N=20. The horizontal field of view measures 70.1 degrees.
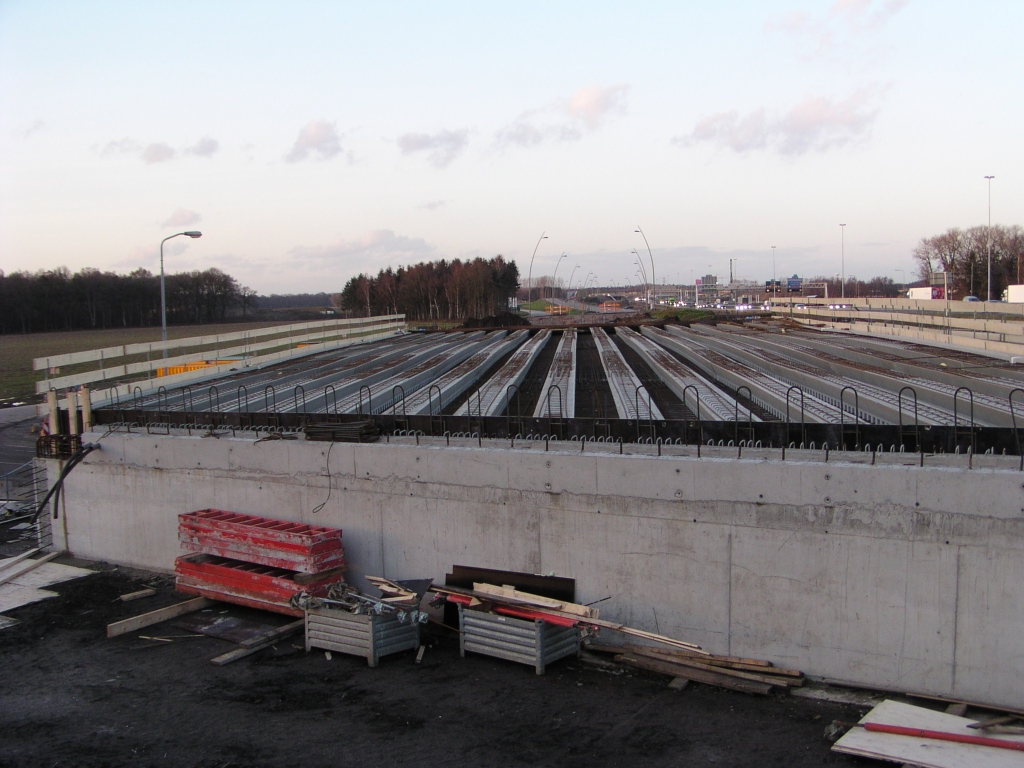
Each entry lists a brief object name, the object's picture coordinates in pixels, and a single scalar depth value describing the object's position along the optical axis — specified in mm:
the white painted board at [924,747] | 7184
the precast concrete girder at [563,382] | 15890
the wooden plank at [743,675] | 9375
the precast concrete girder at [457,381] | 17680
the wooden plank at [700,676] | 9211
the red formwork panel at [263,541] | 12108
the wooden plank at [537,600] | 10156
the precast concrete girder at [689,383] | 14195
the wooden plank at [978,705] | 8500
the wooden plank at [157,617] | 11906
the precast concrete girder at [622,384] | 15477
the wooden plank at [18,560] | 15916
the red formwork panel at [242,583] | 12070
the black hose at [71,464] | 16047
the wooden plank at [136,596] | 13547
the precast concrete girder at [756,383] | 13961
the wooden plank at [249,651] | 10758
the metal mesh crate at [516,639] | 10023
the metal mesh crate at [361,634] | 10539
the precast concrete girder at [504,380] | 17036
